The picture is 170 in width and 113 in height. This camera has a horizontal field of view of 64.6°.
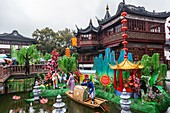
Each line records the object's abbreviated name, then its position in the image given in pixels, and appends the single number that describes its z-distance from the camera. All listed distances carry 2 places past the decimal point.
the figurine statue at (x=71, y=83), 10.72
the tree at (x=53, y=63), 12.10
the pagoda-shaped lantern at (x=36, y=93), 9.74
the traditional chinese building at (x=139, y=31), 14.15
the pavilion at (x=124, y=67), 8.45
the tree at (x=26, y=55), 13.91
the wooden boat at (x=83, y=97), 7.81
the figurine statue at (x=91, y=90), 8.06
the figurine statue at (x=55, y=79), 11.75
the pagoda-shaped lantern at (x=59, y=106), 5.45
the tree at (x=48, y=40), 28.09
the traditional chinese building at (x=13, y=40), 25.91
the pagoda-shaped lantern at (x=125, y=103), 6.06
